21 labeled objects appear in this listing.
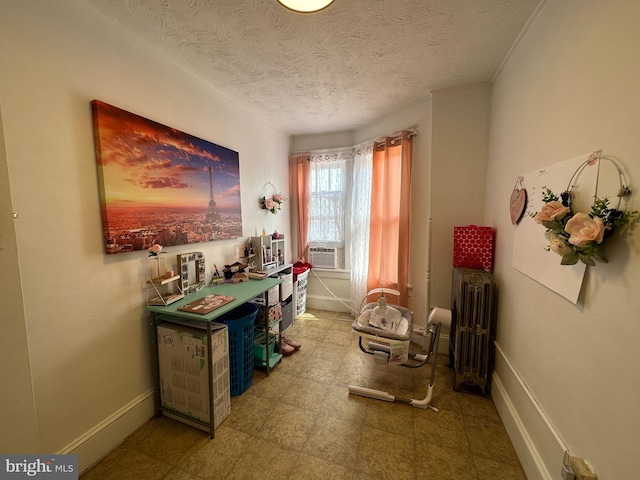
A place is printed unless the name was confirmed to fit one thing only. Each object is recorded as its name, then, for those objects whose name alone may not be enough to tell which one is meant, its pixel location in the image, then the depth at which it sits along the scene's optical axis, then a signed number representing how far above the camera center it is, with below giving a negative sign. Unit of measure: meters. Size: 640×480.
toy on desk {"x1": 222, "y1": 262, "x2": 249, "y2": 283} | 2.22 -0.54
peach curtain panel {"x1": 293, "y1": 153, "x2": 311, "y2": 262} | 3.43 +0.36
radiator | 1.84 -0.91
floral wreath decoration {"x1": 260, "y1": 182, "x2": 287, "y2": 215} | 2.89 +0.19
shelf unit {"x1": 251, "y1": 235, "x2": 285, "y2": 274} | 2.61 -0.42
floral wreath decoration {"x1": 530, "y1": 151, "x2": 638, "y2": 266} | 0.79 -0.03
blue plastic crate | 1.84 -1.06
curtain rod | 2.61 +0.94
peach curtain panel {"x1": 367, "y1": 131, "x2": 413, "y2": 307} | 2.69 +0.01
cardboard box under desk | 1.52 -1.02
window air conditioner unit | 3.47 -0.60
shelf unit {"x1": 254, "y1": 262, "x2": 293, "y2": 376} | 2.14 -1.16
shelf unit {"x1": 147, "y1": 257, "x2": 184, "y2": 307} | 1.63 -0.47
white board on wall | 0.91 +0.01
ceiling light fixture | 1.11 +1.01
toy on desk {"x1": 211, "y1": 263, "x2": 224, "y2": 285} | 2.15 -0.56
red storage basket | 2.02 -0.27
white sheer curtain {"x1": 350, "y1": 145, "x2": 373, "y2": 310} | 3.08 -0.01
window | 3.34 +0.26
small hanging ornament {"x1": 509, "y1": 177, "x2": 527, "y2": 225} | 1.48 +0.09
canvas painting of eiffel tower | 1.39 +0.25
